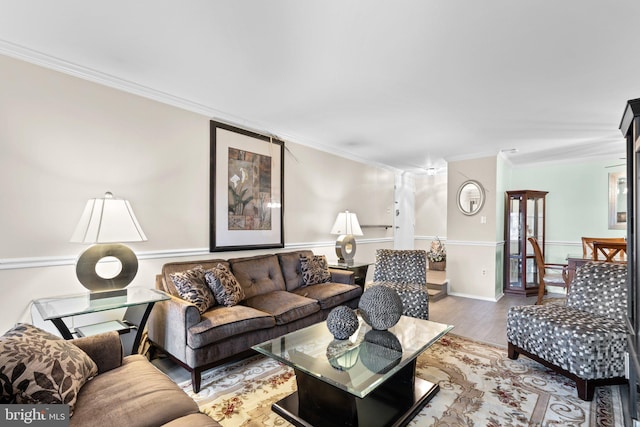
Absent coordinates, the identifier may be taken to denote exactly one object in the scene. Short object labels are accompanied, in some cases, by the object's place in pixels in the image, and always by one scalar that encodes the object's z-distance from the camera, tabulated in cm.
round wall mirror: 514
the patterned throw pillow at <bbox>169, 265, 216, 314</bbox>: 248
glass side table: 195
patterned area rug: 193
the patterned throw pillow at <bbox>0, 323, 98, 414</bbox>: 117
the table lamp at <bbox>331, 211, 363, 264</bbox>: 450
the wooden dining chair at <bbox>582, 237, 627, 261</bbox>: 417
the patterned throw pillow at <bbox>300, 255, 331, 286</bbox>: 371
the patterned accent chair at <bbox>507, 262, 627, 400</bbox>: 214
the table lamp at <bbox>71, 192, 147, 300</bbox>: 221
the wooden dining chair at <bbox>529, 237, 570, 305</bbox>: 418
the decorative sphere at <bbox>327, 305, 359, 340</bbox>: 205
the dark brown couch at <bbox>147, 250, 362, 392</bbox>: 227
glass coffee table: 167
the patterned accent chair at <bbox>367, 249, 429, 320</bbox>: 335
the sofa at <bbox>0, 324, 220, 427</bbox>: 119
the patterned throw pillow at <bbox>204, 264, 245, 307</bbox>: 271
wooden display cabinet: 530
